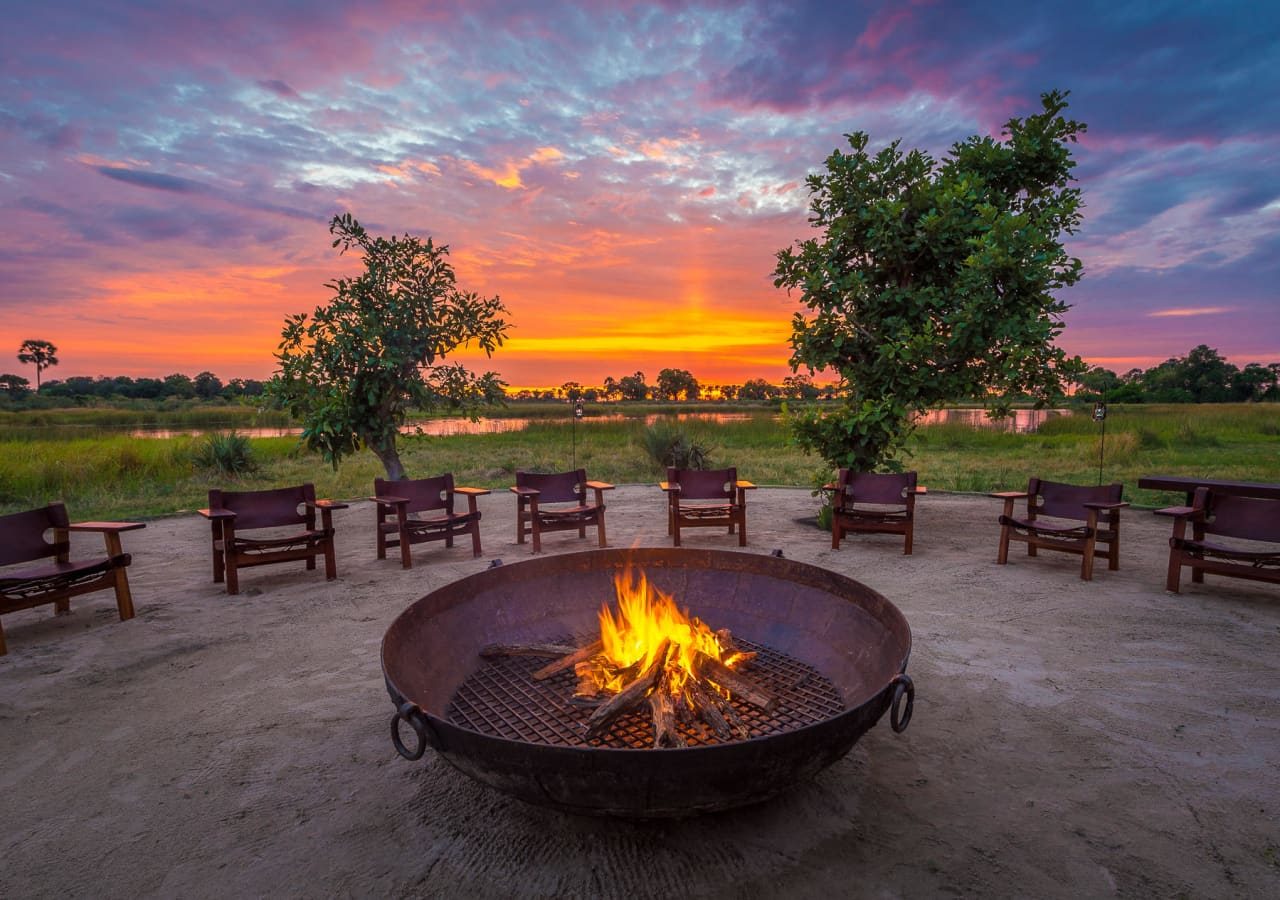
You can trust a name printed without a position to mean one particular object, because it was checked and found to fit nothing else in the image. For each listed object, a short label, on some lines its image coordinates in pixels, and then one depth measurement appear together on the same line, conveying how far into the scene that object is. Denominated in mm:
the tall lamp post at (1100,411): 7875
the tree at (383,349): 6234
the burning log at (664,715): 2316
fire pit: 1828
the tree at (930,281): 5812
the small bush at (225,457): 11922
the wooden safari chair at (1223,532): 4352
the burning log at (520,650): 3148
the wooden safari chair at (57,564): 3906
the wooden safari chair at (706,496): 6020
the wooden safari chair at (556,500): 5930
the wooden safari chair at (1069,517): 4973
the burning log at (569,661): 2973
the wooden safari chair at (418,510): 5402
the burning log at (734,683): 2643
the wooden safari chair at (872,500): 5754
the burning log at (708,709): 2400
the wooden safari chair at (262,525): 4789
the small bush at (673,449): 12188
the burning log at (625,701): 2428
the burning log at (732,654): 3047
